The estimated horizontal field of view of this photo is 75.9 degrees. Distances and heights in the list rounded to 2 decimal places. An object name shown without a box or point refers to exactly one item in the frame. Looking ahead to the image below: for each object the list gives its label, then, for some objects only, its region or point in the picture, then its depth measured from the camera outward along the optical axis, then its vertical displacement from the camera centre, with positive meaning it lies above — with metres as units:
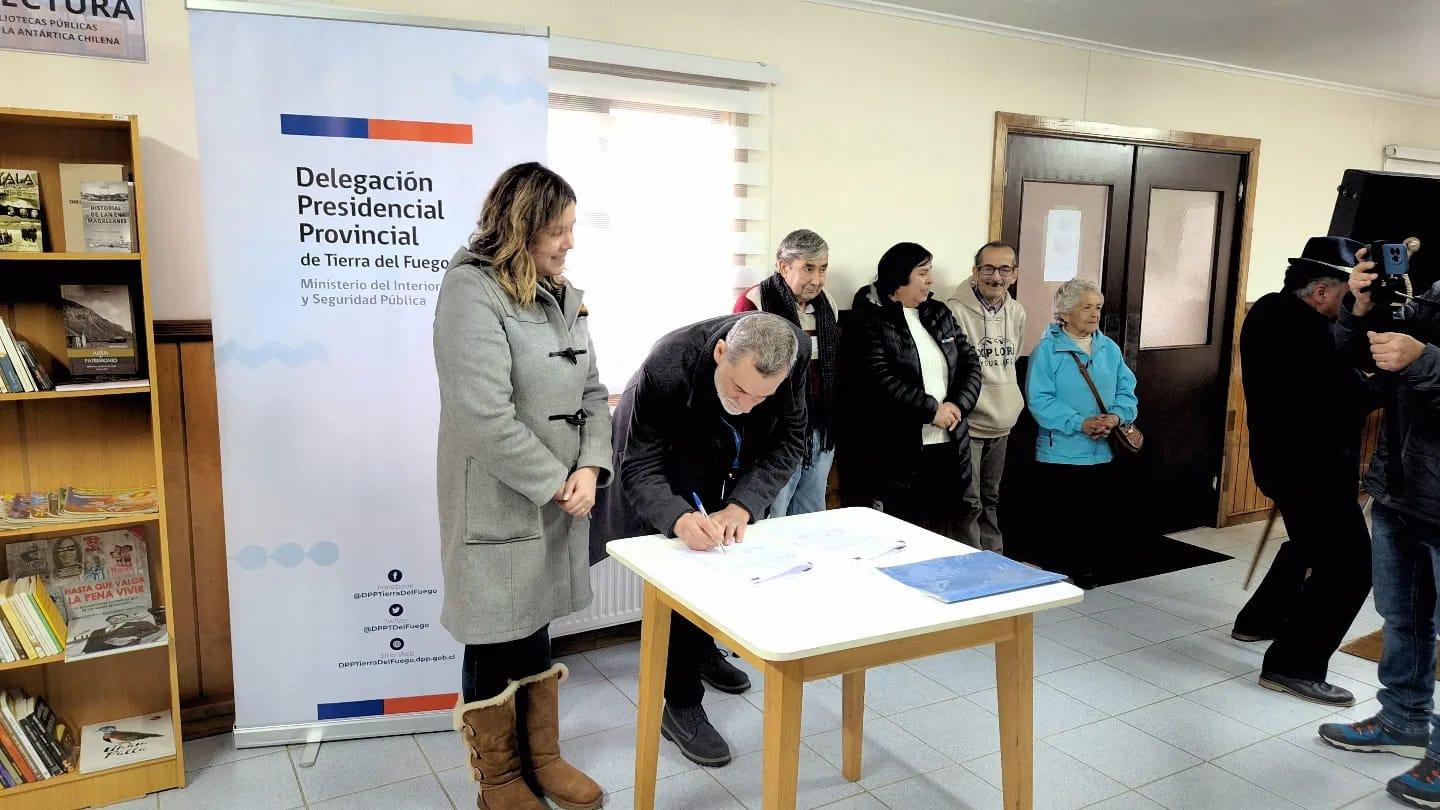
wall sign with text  2.50 +0.59
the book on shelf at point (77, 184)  2.41 +0.15
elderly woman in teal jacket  3.93 -0.61
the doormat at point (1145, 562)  4.35 -1.49
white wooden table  1.67 -0.67
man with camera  2.44 -0.72
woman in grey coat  2.05 -0.48
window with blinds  3.33 +0.21
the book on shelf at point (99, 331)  2.43 -0.23
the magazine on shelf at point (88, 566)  2.55 -0.90
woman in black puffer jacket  3.67 -0.52
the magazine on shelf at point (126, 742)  2.48 -1.37
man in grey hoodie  3.98 -0.44
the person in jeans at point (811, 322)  3.44 -0.25
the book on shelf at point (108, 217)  2.38 +0.07
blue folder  1.84 -0.66
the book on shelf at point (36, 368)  2.32 -0.32
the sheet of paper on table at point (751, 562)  1.94 -0.66
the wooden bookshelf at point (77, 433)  2.41 -0.53
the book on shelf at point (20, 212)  2.29 +0.07
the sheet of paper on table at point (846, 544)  2.11 -0.67
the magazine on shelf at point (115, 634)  2.40 -1.04
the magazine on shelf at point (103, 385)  2.35 -0.36
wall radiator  3.39 -1.29
